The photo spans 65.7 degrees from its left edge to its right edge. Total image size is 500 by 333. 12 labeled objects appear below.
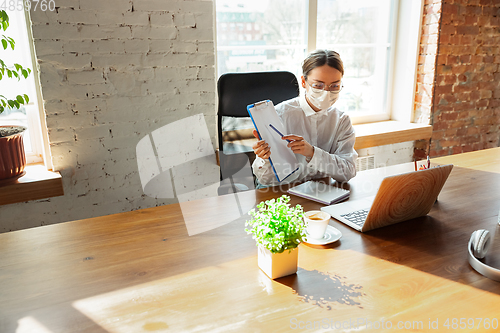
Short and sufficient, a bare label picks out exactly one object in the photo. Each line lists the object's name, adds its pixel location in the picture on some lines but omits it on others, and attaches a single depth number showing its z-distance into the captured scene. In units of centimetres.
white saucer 104
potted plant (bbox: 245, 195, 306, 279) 84
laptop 104
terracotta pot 190
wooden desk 76
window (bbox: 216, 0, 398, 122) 265
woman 158
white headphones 89
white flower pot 88
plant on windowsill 185
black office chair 185
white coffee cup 104
